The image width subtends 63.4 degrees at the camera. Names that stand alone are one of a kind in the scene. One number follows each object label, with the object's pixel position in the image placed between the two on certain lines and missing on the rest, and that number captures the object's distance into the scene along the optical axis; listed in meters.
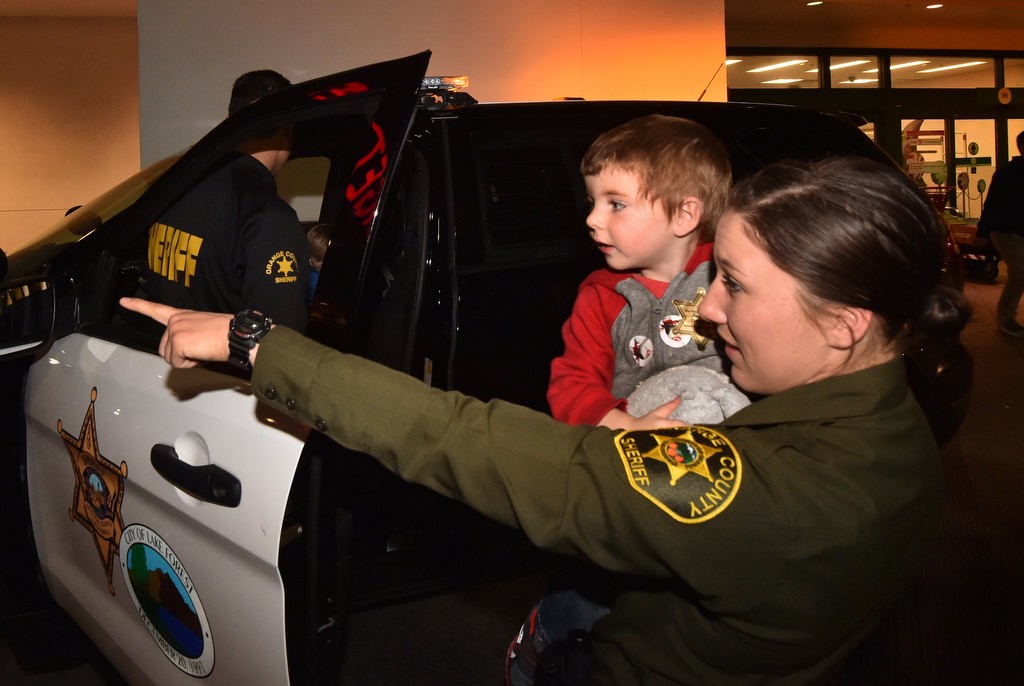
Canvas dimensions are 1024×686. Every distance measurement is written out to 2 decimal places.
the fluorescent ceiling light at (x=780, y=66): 11.61
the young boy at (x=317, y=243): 2.86
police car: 1.30
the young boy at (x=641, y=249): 1.64
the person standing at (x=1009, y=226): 6.88
